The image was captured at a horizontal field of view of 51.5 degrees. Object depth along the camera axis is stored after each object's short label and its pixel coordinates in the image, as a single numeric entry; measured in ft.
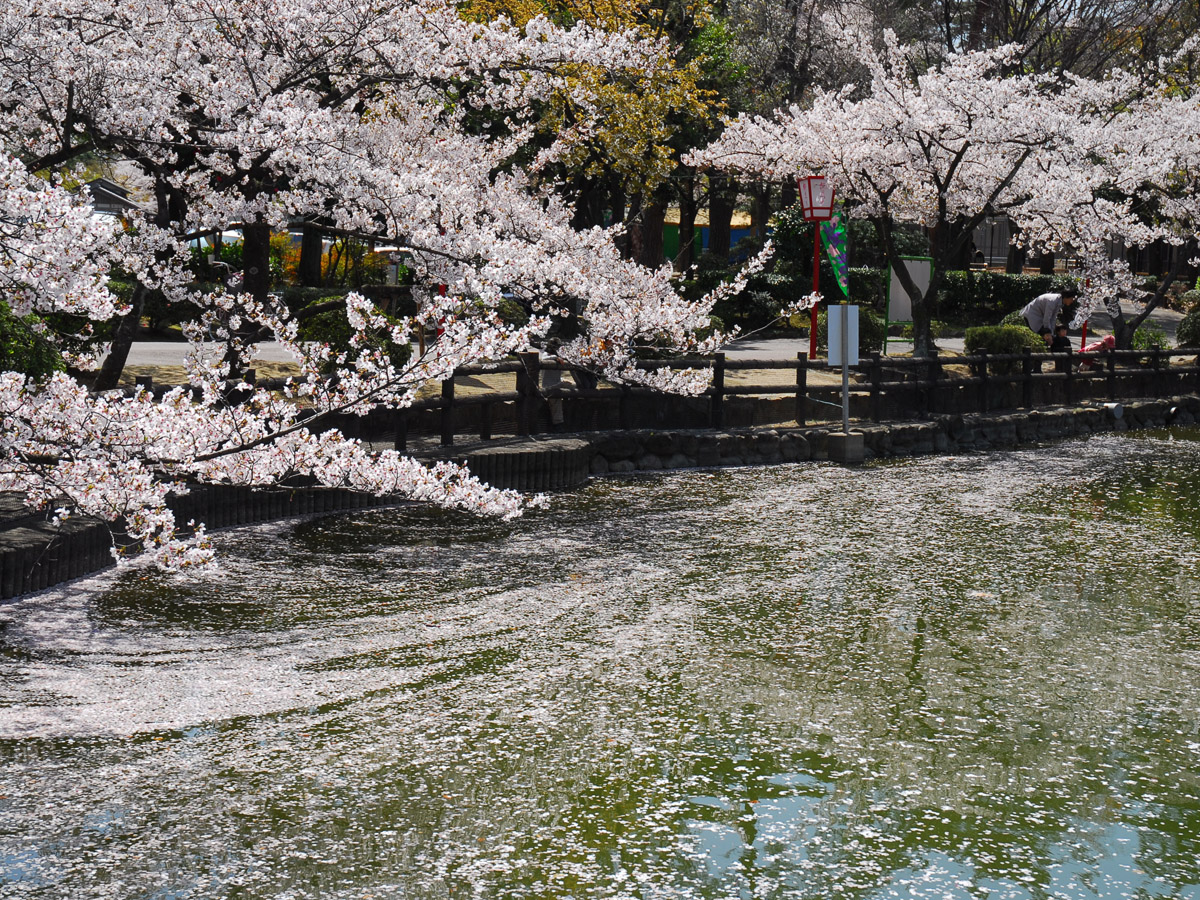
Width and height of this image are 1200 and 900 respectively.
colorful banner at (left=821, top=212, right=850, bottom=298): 68.44
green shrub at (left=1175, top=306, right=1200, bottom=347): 84.17
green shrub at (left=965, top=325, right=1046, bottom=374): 68.39
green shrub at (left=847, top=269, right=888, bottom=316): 96.63
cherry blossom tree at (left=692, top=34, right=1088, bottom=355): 58.65
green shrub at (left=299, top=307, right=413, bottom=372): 46.65
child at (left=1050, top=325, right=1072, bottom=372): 65.67
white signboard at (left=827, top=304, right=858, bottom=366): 48.96
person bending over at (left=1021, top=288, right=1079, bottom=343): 71.61
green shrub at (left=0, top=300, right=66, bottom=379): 34.71
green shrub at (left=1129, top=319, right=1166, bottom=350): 77.90
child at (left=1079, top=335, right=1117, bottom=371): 66.50
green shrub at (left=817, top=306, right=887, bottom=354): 75.82
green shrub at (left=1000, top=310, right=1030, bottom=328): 83.17
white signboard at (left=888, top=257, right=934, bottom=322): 75.25
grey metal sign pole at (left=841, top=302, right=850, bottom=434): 49.08
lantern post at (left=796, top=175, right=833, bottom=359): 61.21
